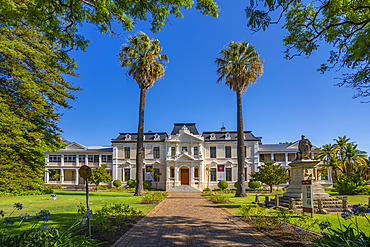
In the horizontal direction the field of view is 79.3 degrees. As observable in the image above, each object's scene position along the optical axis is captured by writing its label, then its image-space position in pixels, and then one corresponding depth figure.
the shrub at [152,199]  16.13
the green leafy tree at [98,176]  28.56
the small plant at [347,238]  4.40
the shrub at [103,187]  34.60
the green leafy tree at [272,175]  27.28
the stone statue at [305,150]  13.34
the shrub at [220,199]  16.74
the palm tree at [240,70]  21.39
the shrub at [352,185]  24.23
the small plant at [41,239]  4.14
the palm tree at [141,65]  22.27
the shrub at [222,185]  32.84
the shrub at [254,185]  31.30
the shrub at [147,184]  34.06
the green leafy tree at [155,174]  35.09
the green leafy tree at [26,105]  17.59
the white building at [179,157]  36.72
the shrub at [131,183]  35.66
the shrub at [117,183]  36.08
